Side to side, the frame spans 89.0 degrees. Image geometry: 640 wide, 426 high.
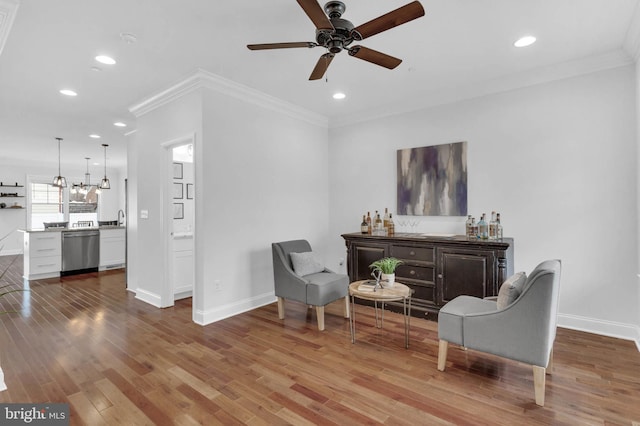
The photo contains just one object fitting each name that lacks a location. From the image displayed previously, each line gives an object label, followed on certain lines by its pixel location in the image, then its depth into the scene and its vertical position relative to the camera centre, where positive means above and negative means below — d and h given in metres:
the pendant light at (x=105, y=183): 7.96 +0.84
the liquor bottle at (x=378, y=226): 4.66 -0.21
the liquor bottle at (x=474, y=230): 3.84 -0.23
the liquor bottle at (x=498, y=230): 3.66 -0.22
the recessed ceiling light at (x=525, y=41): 2.94 +1.56
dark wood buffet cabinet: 3.44 -0.60
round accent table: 3.02 -0.76
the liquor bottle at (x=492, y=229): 3.67 -0.21
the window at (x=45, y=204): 9.86 +0.35
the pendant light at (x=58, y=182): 7.26 +0.74
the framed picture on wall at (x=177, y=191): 5.32 +0.37
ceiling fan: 1.95 +1.20
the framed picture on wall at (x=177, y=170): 5.33 +0.71
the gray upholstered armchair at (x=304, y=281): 3.60 -0.79
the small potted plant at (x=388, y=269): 3.33 -0.60
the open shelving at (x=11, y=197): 9.28 +0.54
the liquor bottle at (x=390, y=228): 4.54 -0.23
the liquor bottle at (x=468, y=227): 3.87 -0.19
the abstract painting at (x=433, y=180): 4.20 +0.42
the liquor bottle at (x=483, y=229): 3.67 -0.21
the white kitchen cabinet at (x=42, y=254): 6.22 -0.76
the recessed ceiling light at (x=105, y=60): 3.21 +1.56
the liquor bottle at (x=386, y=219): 4.59 -0.10
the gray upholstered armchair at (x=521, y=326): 2.19 -0.85
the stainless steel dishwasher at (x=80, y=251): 6.62 -0.76
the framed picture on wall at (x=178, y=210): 5.37 +0.06
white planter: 3.31 -0.70
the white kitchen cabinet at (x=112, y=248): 7.05 -0.75
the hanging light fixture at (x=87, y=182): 10.65 +1.10
